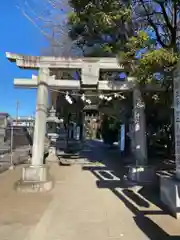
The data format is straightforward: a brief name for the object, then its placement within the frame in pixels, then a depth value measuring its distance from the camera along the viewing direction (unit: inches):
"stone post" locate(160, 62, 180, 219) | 149.0
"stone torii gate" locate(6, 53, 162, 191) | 240.9
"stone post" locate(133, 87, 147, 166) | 243.2
